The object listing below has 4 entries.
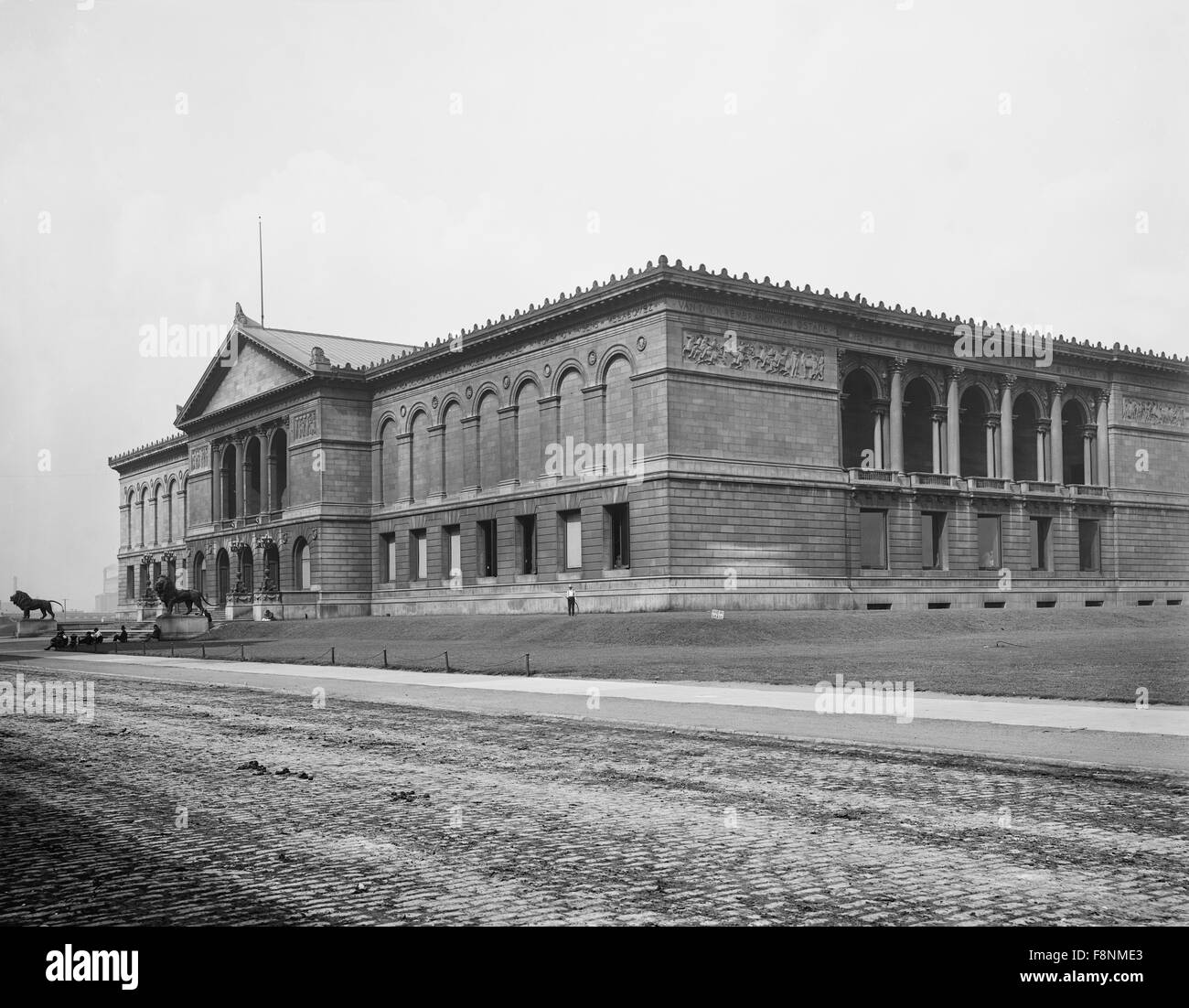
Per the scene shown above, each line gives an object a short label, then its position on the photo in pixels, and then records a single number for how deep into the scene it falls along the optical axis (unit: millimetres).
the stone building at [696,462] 59375
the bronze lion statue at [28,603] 84375
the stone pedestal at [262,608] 82256
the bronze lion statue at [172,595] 70875
